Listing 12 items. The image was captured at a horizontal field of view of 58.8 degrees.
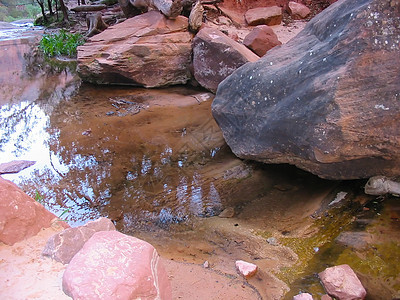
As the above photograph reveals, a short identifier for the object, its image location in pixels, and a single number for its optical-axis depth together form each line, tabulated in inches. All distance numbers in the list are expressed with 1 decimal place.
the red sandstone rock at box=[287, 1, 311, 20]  352.8
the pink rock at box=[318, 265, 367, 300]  88.4
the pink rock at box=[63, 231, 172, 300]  66.4
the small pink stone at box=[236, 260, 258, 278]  99.1
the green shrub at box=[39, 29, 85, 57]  408.2
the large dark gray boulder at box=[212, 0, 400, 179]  99.3
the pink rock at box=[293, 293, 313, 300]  87.5
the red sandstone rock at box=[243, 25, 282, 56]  255.8
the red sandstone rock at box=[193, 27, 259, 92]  233.3
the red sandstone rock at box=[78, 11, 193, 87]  280.4
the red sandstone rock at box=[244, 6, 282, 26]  335.0
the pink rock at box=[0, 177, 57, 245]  88.3
